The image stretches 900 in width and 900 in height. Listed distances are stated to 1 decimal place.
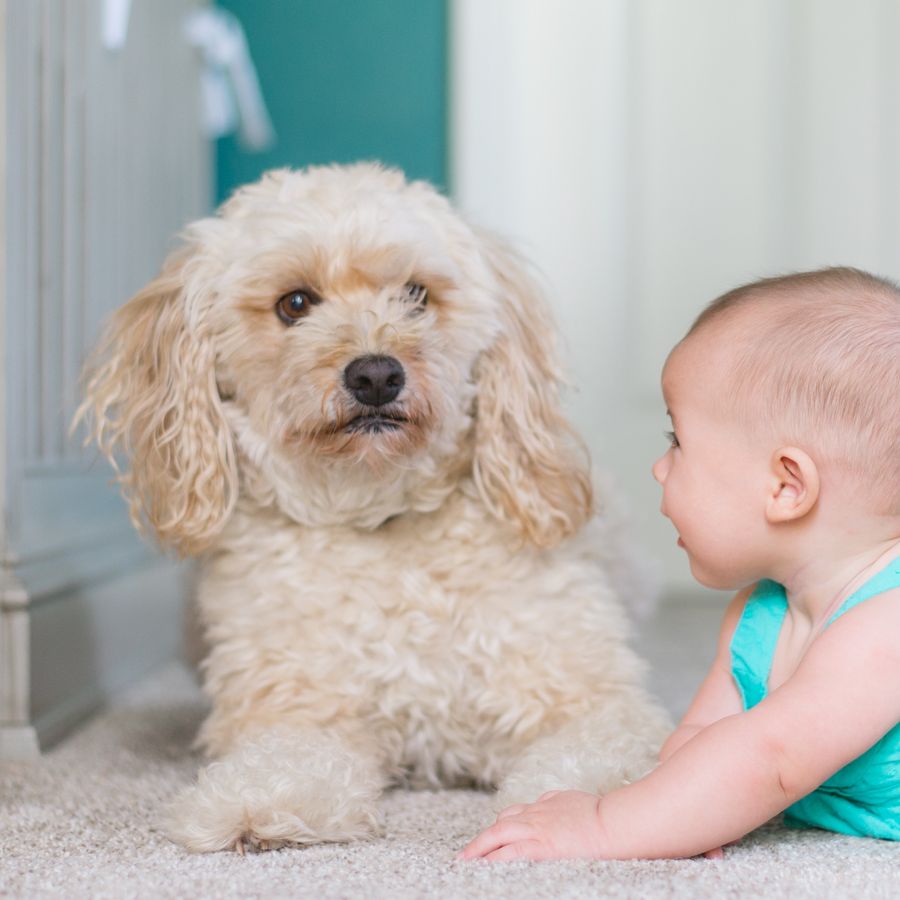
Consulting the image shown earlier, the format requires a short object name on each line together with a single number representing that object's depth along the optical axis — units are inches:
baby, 39.3
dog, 53.2
